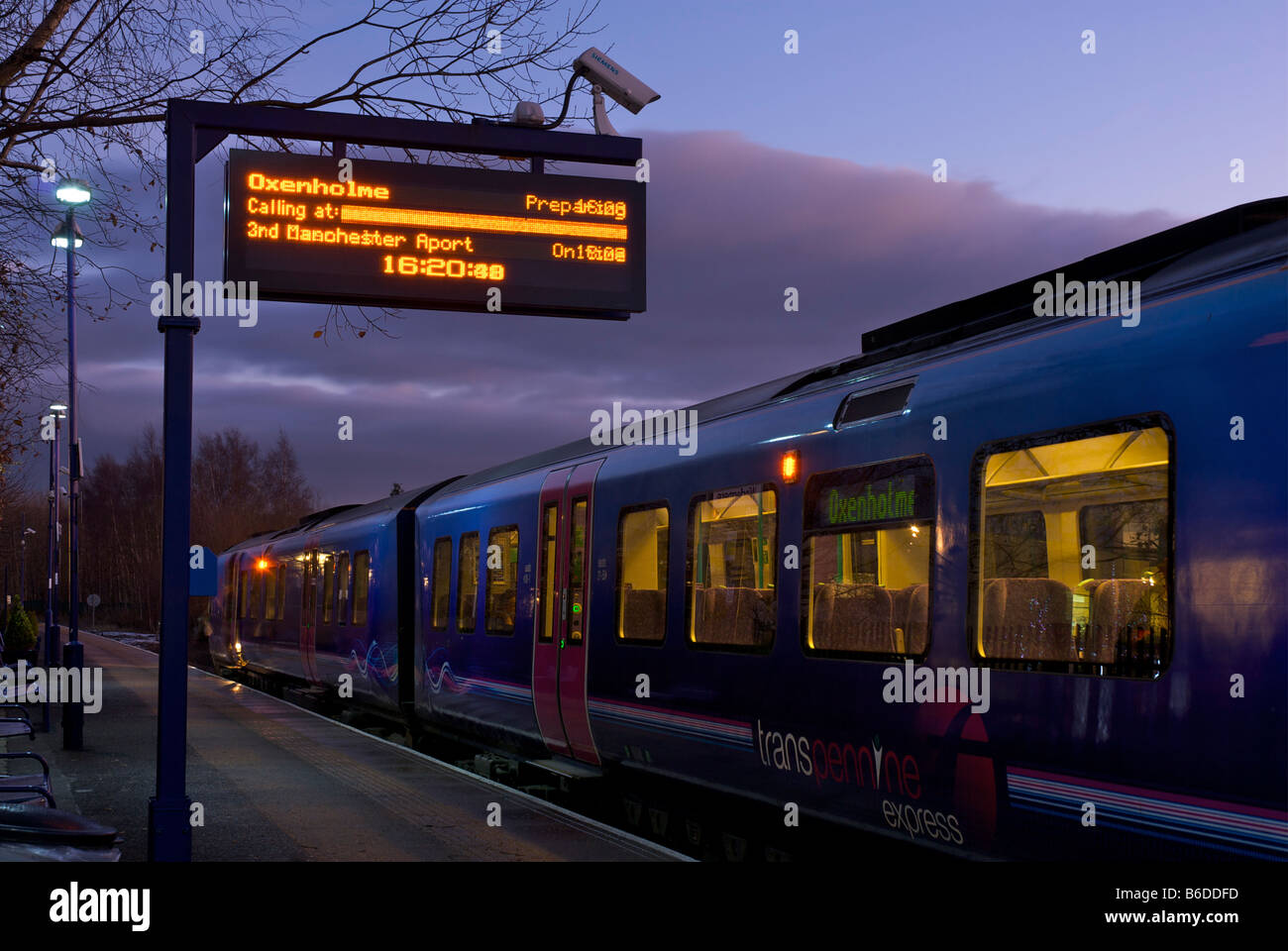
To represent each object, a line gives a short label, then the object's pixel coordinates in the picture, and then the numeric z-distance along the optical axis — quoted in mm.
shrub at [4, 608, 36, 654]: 32812
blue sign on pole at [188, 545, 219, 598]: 7750
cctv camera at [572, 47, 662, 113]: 9156
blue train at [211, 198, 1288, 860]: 4945
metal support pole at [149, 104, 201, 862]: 7196
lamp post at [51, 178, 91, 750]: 11680
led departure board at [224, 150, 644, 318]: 8039
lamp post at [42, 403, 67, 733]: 23844
